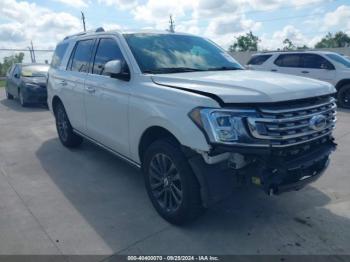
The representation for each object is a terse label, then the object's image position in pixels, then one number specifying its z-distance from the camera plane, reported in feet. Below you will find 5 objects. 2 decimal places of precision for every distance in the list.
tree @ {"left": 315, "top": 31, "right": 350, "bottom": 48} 214.48
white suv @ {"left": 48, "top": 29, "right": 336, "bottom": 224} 9.48
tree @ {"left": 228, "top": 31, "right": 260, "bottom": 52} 210.59
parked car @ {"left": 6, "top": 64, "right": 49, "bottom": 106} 39.58
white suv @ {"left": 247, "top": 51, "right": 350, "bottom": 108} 34.78
